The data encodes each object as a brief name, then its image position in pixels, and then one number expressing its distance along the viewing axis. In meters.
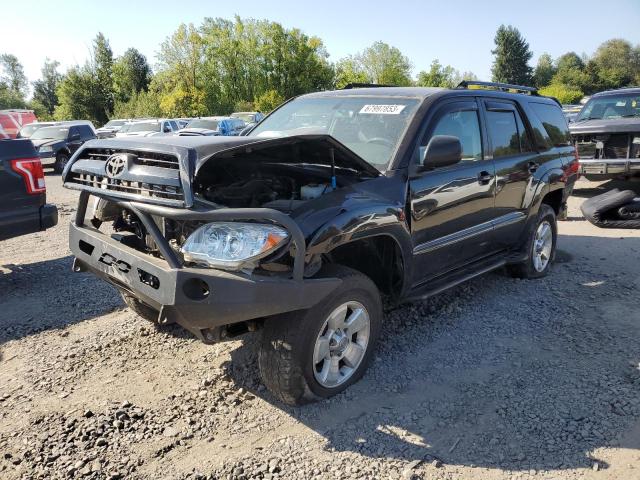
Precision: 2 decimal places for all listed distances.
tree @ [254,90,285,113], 44.34
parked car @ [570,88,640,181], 9.26
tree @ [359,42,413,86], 68.69
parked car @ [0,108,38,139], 15.09
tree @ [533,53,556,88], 95.56
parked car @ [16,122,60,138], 19.81
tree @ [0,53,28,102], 90.06
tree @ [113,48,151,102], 48.69
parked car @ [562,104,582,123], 24.12
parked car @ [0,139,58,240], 5.27
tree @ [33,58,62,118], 71.75
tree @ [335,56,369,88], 53.81
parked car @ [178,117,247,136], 20.11
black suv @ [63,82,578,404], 2.69
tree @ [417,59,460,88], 65.25
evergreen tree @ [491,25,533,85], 90.56
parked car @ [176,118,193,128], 23.42
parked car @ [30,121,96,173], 17.80
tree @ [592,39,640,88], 75.69
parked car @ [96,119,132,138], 23.11
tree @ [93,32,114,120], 47.91
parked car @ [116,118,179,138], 20.67
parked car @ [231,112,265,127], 26.17
